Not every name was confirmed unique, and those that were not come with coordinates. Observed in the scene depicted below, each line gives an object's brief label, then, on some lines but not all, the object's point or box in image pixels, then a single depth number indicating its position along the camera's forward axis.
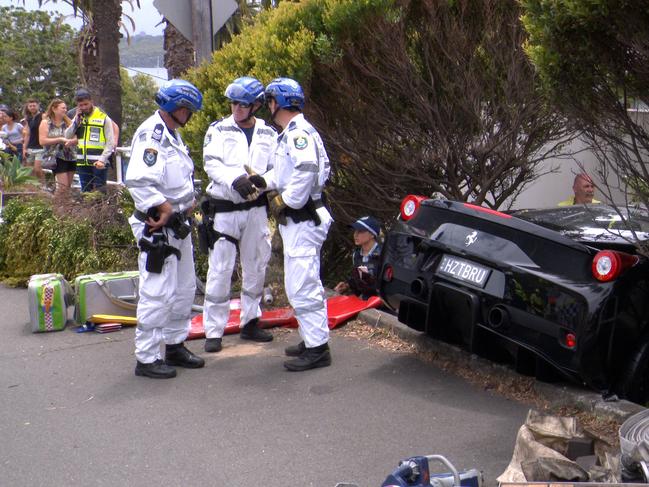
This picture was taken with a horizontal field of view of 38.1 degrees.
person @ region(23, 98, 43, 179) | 14.98
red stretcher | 7.74
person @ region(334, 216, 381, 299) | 8.02
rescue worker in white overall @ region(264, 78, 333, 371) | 6.51
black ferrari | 5.10
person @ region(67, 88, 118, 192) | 11.88
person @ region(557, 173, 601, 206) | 8.38
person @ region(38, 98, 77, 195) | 12.50
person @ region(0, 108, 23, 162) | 16.88
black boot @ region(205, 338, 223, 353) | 7.24
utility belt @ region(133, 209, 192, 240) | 6.58
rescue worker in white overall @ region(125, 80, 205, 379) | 6.42
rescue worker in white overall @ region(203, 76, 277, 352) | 6.96
